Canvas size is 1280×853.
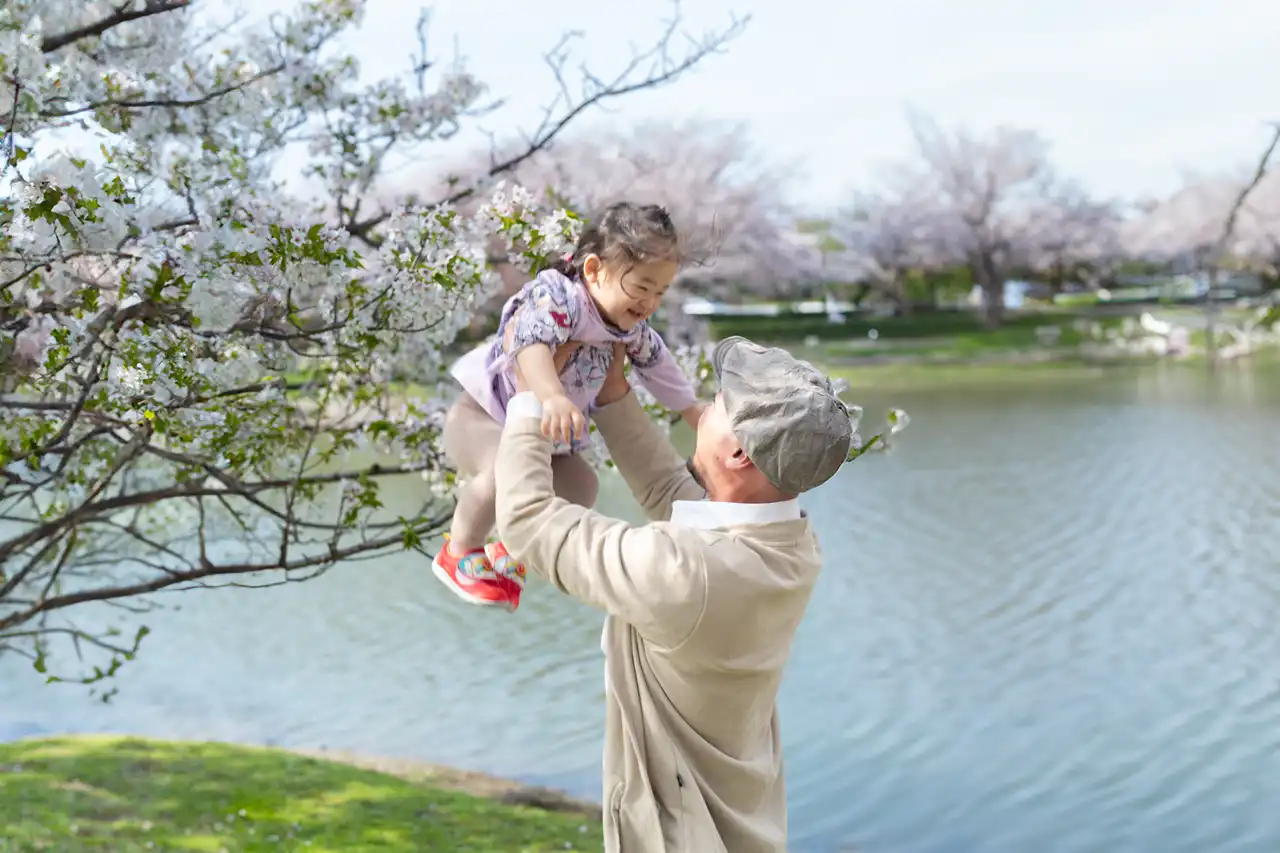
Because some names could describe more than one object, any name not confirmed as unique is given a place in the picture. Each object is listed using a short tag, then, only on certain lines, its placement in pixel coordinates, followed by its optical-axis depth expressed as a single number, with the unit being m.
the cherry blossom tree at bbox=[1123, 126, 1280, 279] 33.91
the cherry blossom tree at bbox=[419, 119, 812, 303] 23.22
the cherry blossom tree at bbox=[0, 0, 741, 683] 3.15
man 2.01
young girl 2.32
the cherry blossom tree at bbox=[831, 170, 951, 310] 36.97
